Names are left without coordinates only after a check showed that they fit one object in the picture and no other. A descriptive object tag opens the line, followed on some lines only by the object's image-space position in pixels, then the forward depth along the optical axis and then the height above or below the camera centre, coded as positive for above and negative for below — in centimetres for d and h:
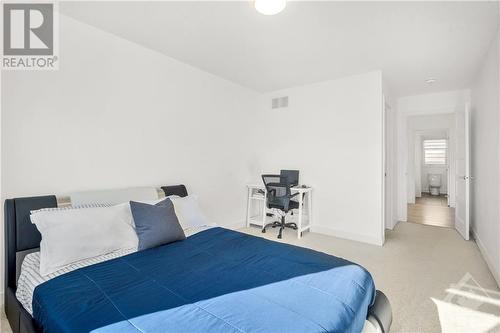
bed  114 -70
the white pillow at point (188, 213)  261 -51
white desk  414 -70
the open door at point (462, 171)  383 -10
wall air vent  474 +125
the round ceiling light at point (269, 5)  190 +126
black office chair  404 -48
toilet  889 -66
